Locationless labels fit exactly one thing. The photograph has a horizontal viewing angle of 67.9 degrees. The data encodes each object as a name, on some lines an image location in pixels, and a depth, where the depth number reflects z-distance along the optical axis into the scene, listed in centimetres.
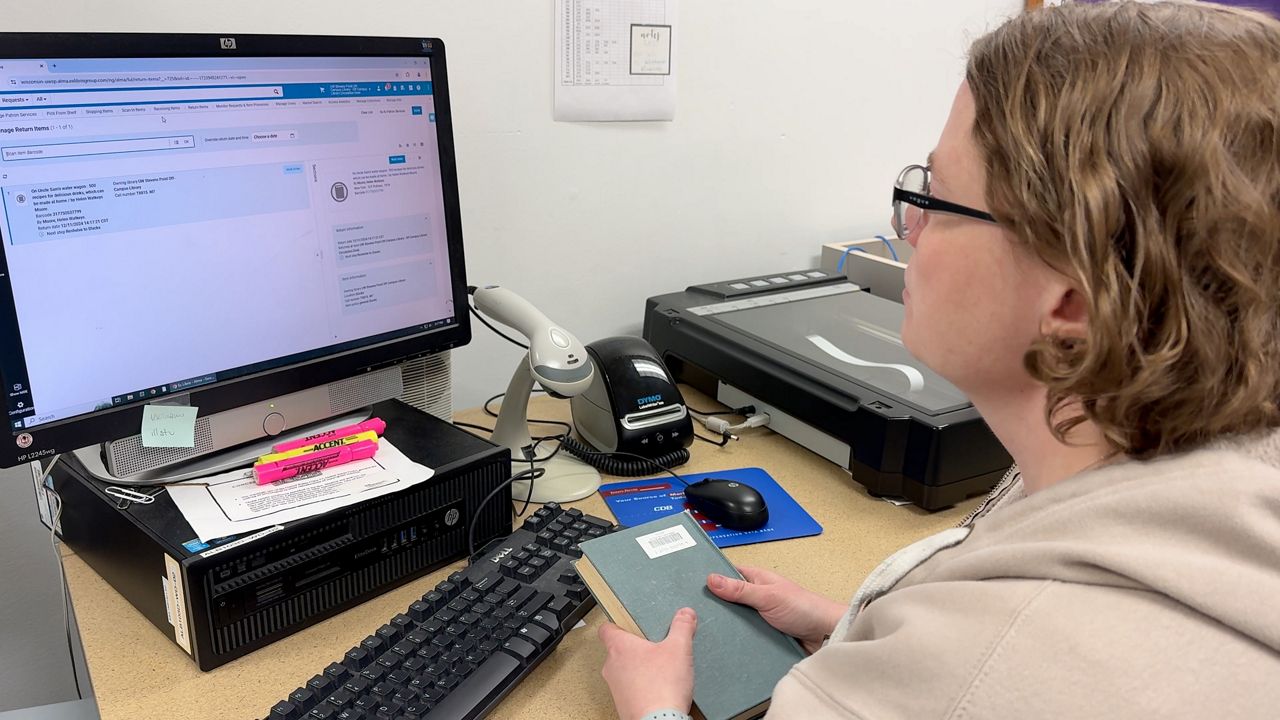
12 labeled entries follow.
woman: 51
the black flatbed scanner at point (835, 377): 112
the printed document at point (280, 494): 85
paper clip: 88
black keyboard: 74
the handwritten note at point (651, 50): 144
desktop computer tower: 81
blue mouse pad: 108
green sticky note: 89
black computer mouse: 108
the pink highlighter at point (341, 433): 99
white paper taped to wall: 138
